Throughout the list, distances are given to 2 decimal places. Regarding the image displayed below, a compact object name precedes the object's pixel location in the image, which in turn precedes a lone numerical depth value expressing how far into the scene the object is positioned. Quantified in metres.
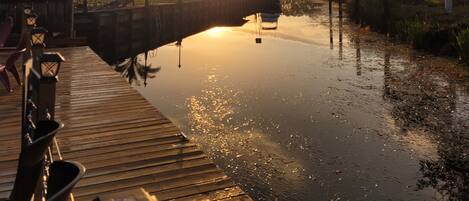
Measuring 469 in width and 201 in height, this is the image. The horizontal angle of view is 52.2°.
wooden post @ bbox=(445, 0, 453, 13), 29.36
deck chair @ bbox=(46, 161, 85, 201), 2.13
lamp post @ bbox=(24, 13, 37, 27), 9.81
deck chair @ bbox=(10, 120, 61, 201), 1.97
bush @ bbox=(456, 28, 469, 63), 17.41
